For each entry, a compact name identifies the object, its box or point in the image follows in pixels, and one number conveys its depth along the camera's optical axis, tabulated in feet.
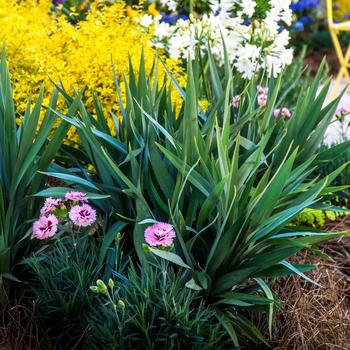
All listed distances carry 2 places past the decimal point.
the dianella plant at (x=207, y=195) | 6.81
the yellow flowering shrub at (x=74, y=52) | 10.56
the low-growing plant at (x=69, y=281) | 6.91
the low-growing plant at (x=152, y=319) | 6.34
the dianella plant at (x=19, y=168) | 7.34
